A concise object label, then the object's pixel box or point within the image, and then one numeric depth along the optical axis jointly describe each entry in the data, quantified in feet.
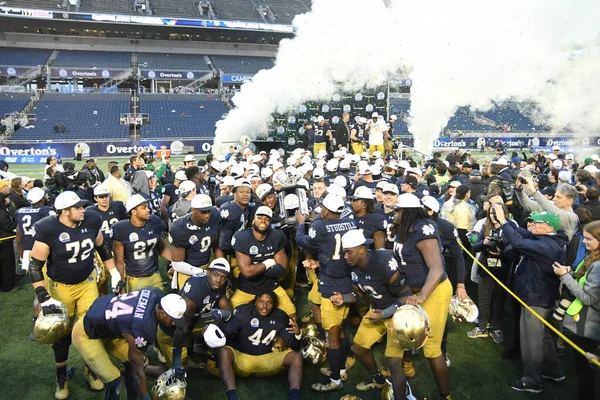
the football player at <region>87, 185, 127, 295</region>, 21.56
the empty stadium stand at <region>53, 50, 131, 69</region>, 147.84
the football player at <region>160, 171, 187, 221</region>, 29.27
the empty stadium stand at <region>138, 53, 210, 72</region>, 157.94
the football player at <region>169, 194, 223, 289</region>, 18.06
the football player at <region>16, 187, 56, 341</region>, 22.86
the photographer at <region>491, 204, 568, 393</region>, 15.11
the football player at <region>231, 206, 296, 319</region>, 17.44
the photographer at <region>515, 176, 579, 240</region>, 18.42
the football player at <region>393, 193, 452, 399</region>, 14.15
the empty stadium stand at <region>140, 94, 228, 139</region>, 125.08
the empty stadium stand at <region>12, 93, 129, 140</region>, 112.27
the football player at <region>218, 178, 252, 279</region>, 19.76
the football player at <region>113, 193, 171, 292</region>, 18.21
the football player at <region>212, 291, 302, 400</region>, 16.15
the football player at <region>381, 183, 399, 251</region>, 19.52
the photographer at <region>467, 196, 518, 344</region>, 18.18
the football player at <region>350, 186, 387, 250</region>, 17.84
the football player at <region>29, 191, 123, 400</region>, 16.05
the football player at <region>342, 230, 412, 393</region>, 14.01
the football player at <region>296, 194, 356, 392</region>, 15.97
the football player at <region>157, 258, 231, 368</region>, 14.74
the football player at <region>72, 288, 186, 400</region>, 12.89
